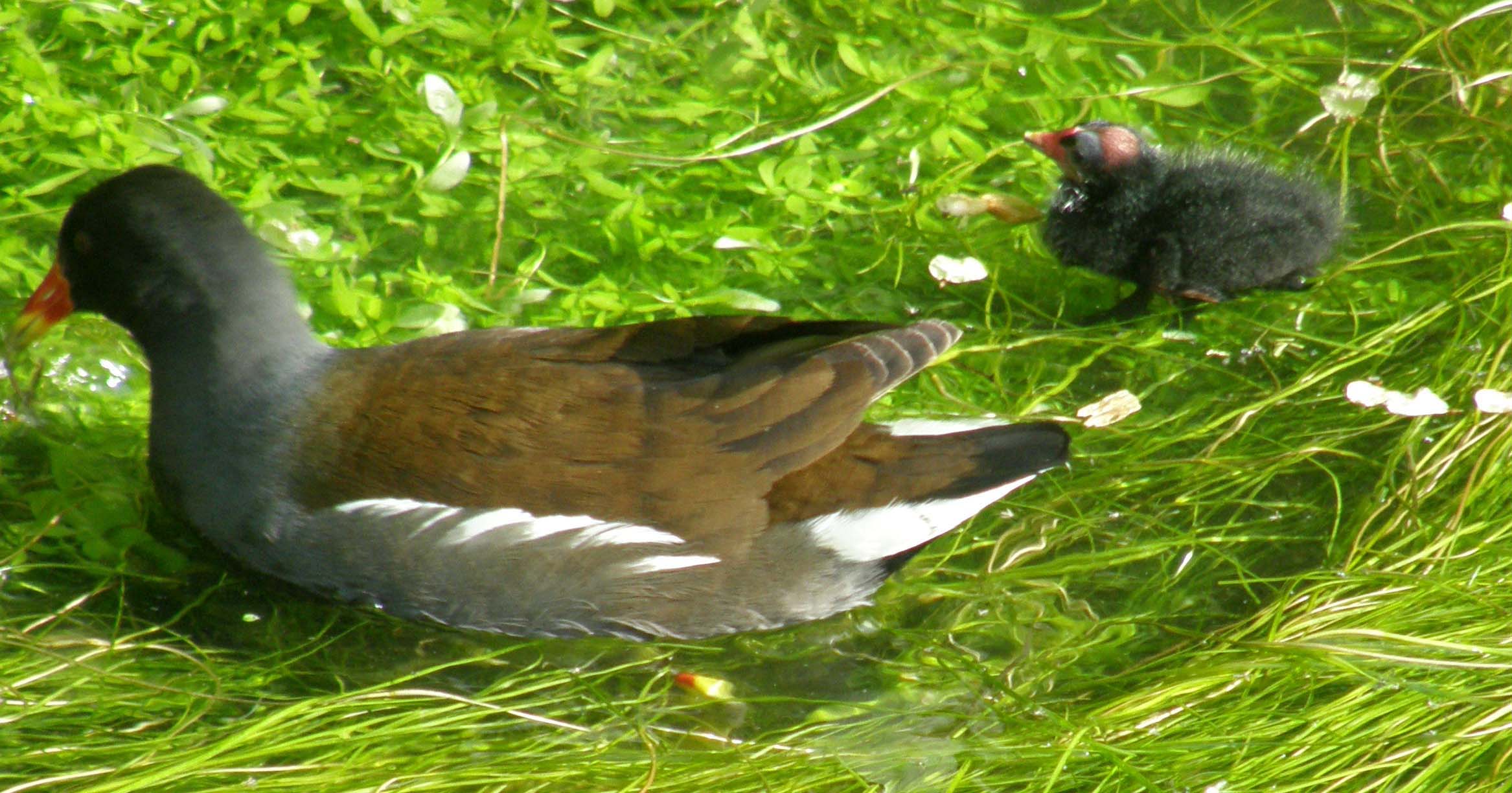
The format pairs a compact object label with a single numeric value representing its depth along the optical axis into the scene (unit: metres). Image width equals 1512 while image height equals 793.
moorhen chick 7.91
